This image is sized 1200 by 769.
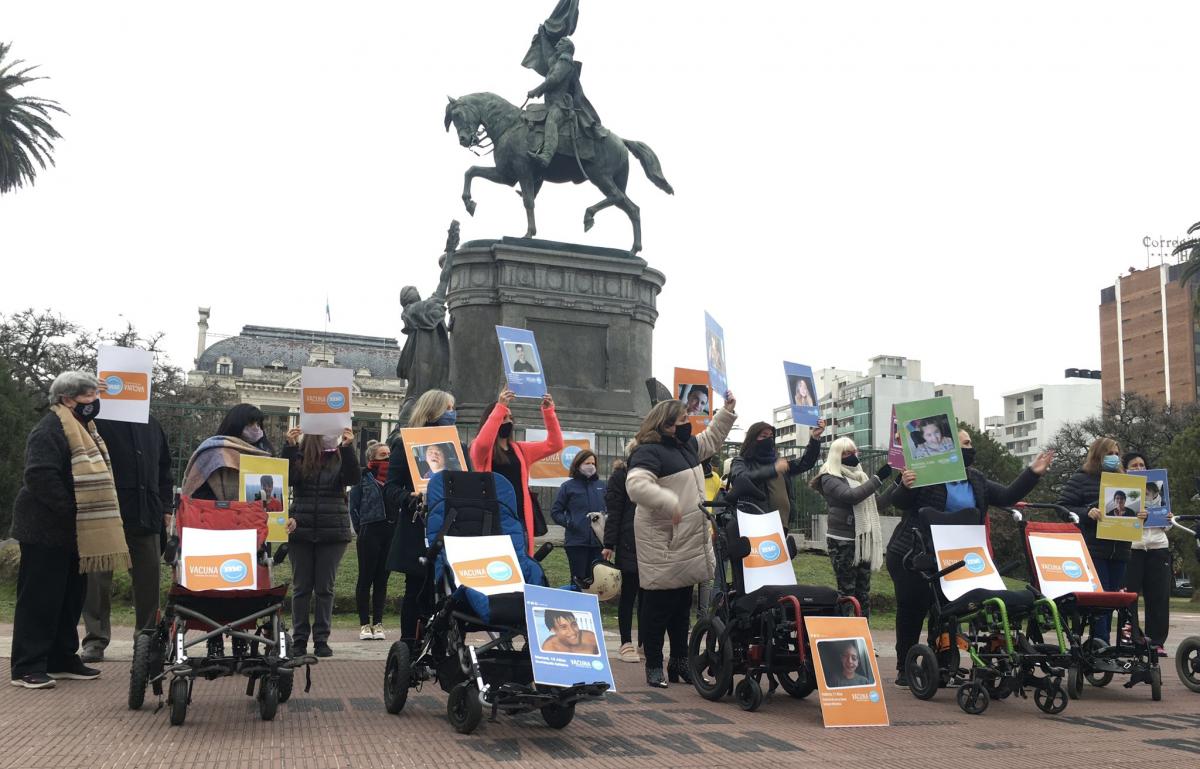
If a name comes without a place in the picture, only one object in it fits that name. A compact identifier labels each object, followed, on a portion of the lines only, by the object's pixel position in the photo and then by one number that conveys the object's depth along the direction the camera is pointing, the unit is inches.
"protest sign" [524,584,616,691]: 233.9
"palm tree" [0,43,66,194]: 1386.6
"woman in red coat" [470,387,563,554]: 302.2
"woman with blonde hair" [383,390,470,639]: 294.5
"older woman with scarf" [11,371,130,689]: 282.4
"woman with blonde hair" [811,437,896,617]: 389.4
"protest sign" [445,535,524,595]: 253.4
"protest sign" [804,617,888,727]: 261.3
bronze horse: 775.7
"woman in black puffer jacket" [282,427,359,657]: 347.6
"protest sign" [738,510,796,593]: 296.0
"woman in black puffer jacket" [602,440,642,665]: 362.9
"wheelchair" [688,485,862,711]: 281.4
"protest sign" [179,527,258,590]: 260.1
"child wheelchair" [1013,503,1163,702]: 309.6
